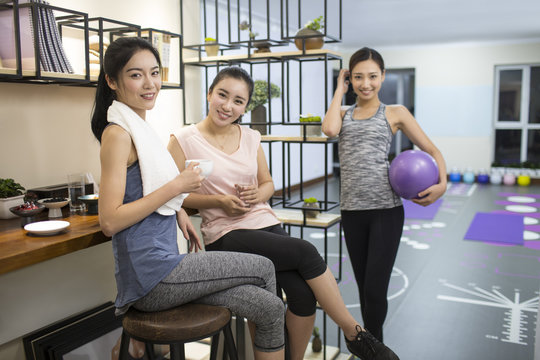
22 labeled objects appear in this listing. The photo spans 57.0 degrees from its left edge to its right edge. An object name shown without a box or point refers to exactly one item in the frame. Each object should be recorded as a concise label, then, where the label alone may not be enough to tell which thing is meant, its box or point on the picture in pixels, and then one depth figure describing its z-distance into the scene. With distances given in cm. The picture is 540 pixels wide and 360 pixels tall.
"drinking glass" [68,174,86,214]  190
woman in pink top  173
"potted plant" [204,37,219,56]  293
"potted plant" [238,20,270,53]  279
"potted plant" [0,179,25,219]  176
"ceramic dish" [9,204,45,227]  168
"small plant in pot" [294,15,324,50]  262
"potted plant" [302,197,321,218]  274
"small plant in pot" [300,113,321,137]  270
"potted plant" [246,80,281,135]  294
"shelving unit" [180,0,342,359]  259
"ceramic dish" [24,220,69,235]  152
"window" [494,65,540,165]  895
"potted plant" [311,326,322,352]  254
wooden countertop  132
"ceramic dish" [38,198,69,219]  179
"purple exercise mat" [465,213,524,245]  512
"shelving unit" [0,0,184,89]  170
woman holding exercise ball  211
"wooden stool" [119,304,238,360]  131
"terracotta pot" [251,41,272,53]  279
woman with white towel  135
